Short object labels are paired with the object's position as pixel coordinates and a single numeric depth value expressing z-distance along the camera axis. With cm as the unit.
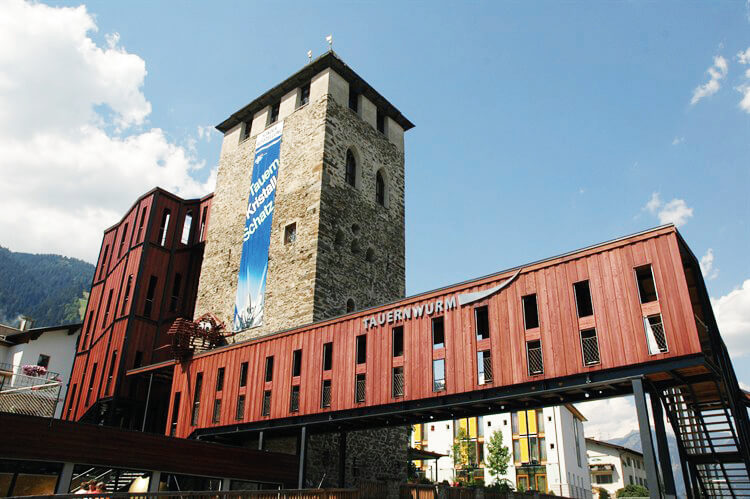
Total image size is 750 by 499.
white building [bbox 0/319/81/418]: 4178
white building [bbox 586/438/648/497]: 6031
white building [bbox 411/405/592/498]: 4622
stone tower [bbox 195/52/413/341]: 2622
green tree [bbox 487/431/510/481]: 4369
